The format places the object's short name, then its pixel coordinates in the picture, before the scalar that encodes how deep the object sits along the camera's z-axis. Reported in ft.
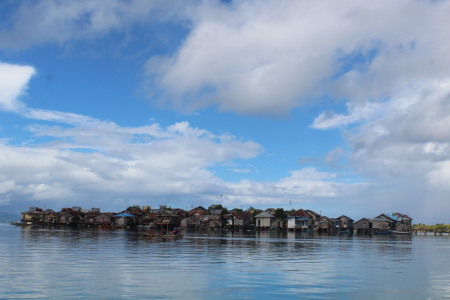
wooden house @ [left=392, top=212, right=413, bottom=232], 420.77
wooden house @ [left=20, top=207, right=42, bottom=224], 508.08
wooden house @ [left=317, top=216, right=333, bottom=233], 435.12
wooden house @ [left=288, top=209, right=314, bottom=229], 436.97
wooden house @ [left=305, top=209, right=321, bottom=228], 444.55
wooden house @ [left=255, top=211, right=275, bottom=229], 439.22
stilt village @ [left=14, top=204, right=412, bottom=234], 426.22
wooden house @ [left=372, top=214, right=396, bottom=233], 418.10
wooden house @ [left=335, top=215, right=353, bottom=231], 434.71
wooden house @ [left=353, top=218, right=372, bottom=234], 424.13
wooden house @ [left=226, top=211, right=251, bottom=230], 451.94
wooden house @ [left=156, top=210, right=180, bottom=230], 448.24
